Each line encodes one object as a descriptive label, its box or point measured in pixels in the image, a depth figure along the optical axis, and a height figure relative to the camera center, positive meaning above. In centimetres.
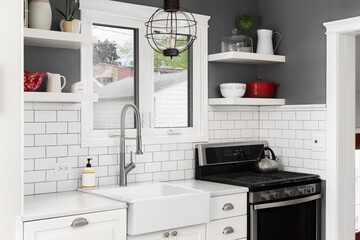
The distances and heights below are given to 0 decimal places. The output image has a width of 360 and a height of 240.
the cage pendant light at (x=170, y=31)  310 +58
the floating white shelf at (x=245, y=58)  392 +51
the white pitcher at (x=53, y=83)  307 +23
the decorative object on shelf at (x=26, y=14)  296 +64
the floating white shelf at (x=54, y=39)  294 +50
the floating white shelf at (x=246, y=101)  395 +16
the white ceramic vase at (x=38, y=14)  304 +66
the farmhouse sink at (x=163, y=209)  291 -55
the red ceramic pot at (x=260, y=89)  416 +27
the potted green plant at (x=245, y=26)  407 +81
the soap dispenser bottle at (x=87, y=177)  337 -39
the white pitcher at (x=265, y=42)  418 +67
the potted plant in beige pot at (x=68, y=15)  315 +70
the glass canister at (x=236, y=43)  404 +64
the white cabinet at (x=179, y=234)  301 -73
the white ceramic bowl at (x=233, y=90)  401 +25
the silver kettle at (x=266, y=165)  401 -37
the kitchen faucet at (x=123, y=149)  349 -21
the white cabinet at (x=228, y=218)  336 -69
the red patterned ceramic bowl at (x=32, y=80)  299 +24
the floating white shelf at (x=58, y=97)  293 +14
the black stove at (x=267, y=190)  355 -53
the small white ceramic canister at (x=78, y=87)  318 +21
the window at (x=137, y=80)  353 +31
